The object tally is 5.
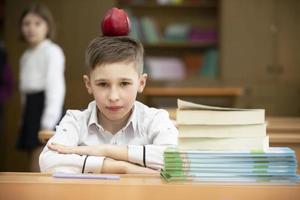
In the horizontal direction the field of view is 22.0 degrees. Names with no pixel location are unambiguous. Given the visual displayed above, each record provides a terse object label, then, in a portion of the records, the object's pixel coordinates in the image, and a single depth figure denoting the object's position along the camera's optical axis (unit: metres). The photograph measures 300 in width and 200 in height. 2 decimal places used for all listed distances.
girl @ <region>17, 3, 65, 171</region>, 3.87
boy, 1.78
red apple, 1.84
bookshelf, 6.27
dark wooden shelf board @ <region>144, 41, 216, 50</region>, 6.29
